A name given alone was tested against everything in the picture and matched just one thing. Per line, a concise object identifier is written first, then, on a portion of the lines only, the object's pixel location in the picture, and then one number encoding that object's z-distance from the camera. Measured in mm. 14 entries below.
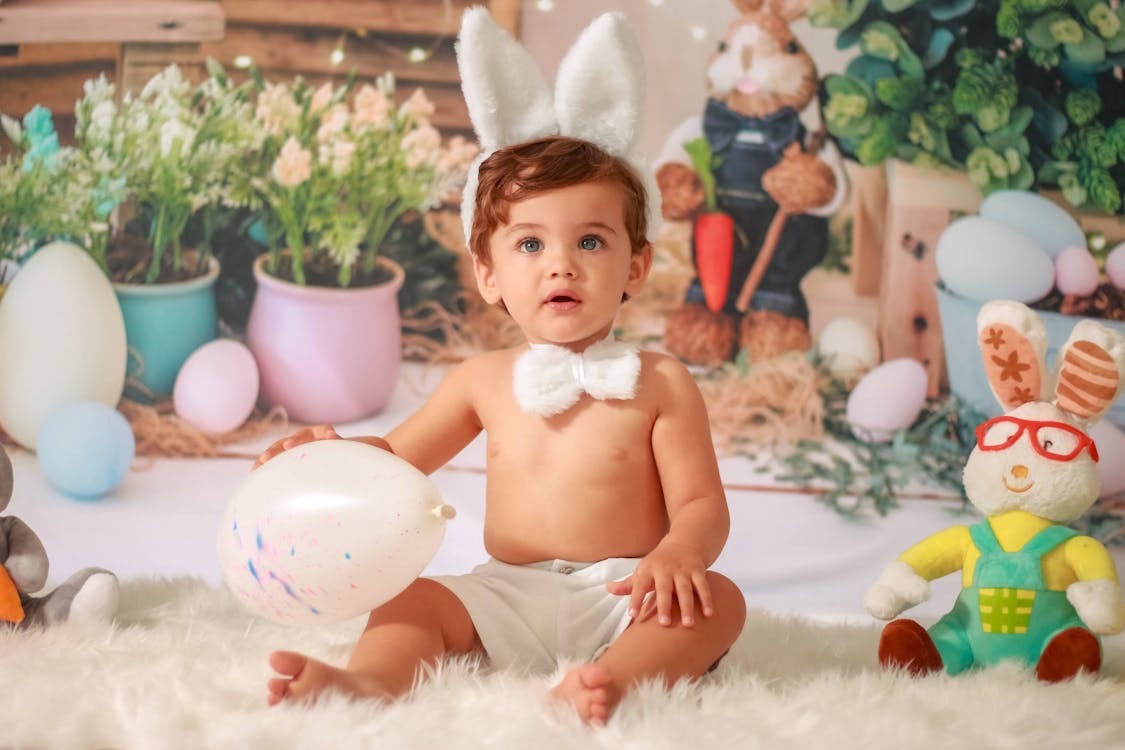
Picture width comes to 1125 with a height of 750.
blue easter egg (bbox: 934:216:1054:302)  2213
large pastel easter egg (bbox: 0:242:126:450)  2326
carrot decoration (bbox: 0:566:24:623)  1557
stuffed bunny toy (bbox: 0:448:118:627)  1579
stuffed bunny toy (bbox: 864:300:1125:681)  1503
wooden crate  2398
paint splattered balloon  1315
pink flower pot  2432
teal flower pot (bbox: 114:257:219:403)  2424
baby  1468
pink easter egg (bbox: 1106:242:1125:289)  2262
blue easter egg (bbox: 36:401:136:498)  2232
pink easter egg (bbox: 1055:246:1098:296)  2234
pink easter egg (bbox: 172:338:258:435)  2398
